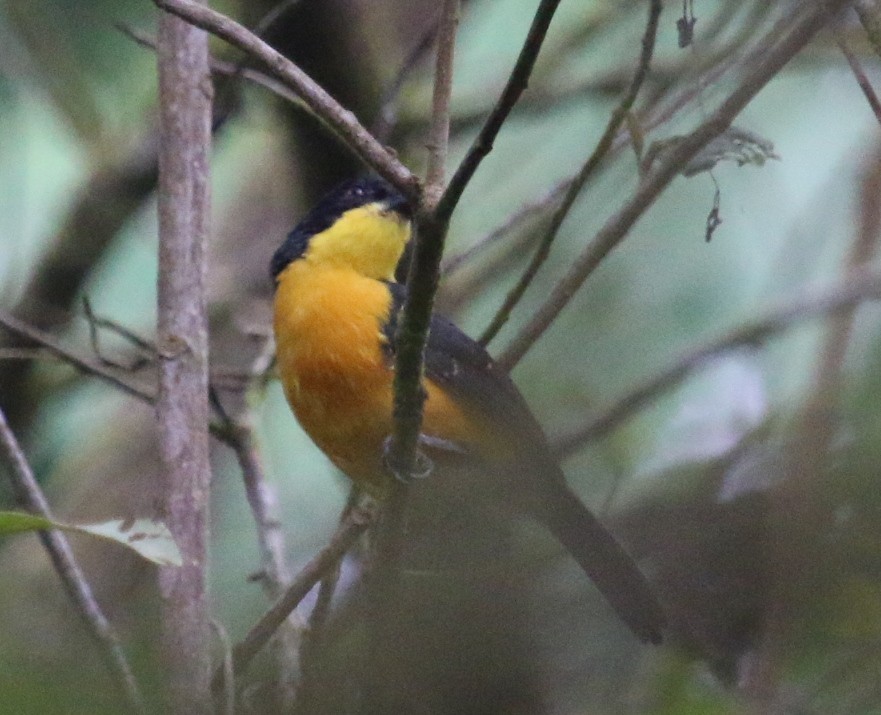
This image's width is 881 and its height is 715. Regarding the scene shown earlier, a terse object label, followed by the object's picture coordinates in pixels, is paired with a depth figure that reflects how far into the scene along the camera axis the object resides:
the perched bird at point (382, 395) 6.33
